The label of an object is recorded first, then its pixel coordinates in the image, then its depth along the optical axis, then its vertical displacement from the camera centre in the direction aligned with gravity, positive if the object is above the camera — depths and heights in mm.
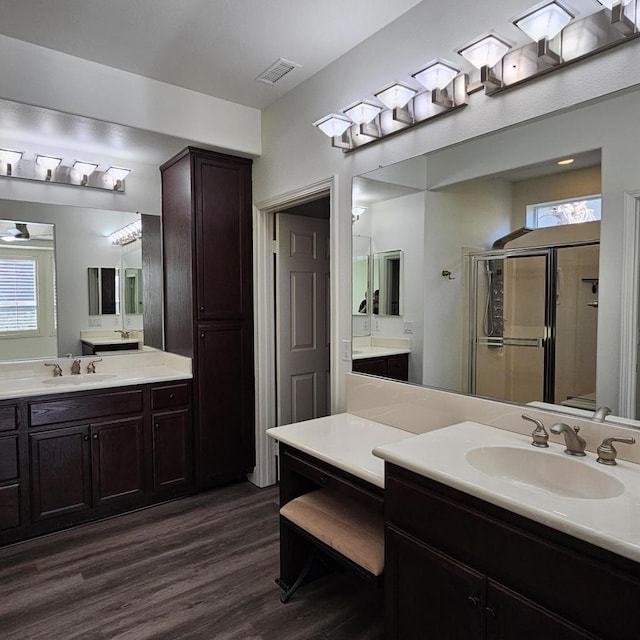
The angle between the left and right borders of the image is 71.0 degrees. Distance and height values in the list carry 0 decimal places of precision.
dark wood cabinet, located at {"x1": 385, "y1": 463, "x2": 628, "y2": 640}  1007 -717
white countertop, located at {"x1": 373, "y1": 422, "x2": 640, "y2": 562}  994 -504
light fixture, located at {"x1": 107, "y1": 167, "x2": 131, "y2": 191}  3269 +940
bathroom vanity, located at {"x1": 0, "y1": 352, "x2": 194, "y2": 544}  2525 -891
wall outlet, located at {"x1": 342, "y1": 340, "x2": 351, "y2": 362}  2555 -281
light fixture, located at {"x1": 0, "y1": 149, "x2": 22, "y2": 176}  2826 +924
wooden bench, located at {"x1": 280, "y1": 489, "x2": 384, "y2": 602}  1657 -926
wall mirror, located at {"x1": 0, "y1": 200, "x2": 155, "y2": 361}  2971 +270
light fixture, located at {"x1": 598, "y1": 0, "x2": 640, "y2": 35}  1396 +890
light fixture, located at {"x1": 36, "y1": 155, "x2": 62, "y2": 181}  2986 +940
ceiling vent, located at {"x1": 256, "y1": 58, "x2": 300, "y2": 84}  2566 +1364
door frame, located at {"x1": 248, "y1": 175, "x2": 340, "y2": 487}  3305 -279
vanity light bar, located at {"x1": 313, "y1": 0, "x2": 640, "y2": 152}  1456 +908
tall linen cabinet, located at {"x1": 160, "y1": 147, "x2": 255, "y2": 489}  3121 +36
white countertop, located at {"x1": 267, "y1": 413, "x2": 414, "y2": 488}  1711 -625
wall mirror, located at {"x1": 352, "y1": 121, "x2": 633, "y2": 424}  1596 +164
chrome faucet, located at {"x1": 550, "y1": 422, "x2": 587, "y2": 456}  1455 -465
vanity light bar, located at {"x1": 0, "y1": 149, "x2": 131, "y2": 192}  2881 +903
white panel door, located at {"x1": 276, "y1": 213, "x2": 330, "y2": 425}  3420 -128
